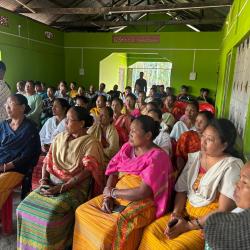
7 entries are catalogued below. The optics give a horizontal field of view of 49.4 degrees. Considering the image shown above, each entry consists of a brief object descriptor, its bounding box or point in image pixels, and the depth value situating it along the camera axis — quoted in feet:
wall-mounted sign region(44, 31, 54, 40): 29.01
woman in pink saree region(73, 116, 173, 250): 5.93
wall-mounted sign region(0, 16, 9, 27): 21.90
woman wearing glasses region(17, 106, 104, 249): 6.59
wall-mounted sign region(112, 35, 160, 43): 31.14
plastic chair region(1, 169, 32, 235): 8.13
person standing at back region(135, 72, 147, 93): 34.48
